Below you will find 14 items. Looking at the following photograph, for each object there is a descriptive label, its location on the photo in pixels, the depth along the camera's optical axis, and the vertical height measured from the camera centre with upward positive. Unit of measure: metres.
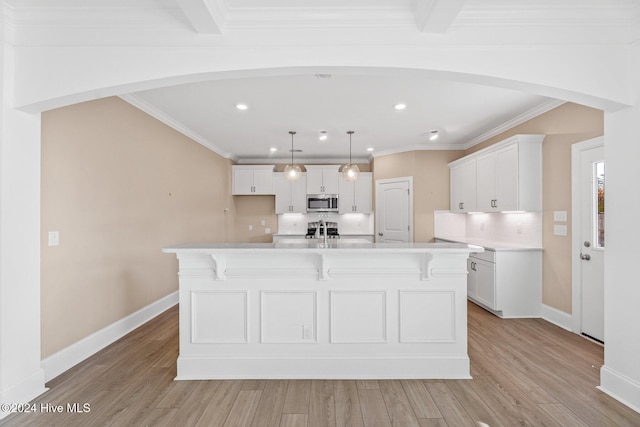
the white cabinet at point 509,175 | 4.07 +0.49
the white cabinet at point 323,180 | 7.08 +0.73
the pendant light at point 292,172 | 4.93 +0.63
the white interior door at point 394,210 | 6.18 +0.06
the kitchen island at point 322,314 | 2.59 -0.81
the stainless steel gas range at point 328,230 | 7.21 -0.36
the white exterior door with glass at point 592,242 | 3.28 -0.30
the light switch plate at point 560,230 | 3.74 -0.20
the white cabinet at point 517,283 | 4.10 -0.88
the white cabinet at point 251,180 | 7.09 +0.73
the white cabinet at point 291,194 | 7.11 +0.43
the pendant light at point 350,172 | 4.67 +0.59
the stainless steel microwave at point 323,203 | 7.06 +0.23
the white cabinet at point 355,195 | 7.06 +0.40
